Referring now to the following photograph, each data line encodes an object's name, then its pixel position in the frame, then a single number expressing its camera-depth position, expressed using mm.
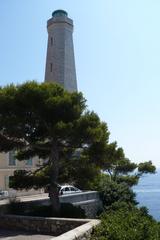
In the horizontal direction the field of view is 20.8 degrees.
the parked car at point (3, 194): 29725
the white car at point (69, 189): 28273
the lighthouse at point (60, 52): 45844
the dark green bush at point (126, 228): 10539
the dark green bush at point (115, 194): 27453
